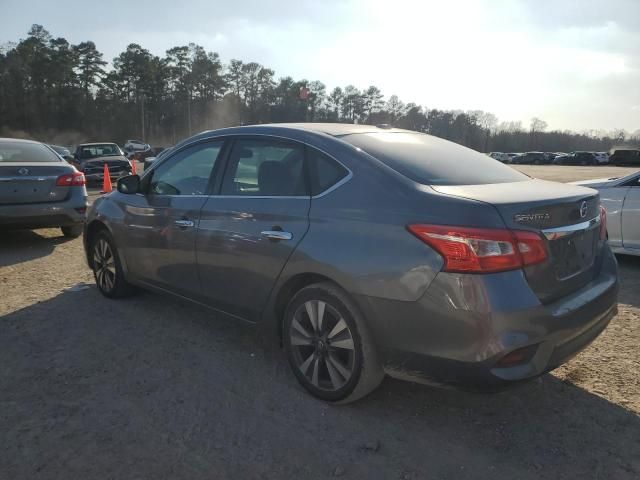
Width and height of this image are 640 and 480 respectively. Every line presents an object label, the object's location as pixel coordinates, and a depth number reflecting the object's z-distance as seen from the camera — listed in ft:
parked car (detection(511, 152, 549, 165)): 206.80
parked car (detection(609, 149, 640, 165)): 164.14
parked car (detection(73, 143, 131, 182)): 56.96
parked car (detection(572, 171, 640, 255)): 20.12
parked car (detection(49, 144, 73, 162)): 83.61
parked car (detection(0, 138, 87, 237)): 22.40
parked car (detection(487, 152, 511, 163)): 214.32
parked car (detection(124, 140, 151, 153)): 154.61
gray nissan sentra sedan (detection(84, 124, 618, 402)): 8.03
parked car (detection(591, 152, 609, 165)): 181.27
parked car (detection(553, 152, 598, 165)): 184.65
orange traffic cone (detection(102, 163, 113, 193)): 45.12
